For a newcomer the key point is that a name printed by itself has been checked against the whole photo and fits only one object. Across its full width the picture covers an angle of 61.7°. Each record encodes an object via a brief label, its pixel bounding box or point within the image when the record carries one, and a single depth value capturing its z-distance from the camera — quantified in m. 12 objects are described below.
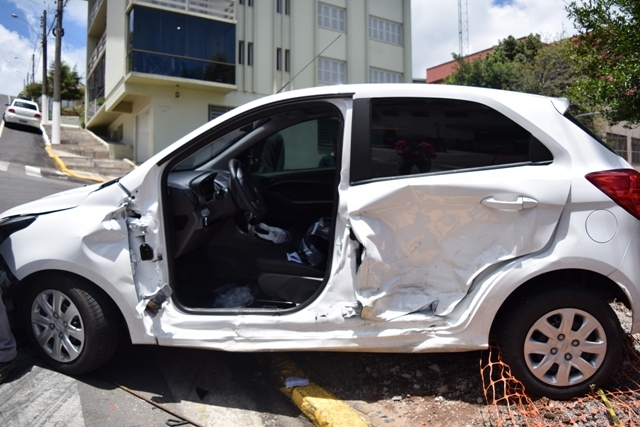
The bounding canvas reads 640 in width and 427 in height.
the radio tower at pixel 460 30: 36.30
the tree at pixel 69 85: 43.25
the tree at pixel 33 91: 55.75
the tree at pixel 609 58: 6.19
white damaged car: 3.00
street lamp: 57.25
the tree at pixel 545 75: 27.30
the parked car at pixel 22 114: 28.34
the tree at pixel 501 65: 28.66
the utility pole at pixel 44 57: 30.85
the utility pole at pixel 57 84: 23.45
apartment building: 21.70
